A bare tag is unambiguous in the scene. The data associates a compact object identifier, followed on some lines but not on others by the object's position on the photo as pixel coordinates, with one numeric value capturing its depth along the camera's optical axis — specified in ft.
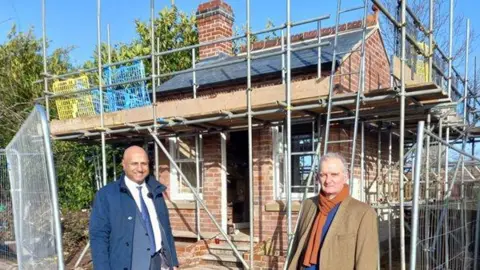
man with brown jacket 9.92
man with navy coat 11.82
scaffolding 16.84
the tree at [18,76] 52.49
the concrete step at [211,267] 26.35
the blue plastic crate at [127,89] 34.22
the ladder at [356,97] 19.26
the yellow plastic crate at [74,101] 32.96
